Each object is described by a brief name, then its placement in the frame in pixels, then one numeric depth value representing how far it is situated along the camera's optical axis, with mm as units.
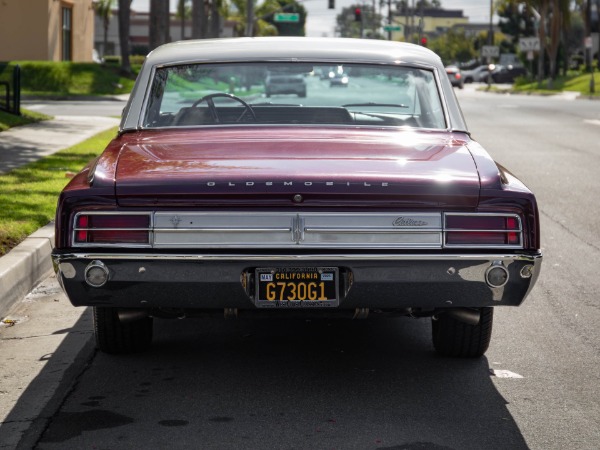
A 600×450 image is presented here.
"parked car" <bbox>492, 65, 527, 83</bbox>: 81875
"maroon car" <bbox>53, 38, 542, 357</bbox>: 5070
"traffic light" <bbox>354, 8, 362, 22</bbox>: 72375
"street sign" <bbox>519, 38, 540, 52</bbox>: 66062
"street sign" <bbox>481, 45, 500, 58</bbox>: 76131
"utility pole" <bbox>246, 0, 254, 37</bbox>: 56325
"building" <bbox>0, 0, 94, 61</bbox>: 41969
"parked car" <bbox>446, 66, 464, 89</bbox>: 62947
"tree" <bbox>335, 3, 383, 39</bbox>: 148325
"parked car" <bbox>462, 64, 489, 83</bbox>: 84375
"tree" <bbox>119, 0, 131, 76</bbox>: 43969
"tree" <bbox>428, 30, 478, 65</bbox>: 118688
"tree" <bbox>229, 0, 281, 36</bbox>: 84862
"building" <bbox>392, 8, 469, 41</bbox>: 99938
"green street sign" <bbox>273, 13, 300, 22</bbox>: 74625
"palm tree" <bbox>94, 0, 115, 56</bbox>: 87000
